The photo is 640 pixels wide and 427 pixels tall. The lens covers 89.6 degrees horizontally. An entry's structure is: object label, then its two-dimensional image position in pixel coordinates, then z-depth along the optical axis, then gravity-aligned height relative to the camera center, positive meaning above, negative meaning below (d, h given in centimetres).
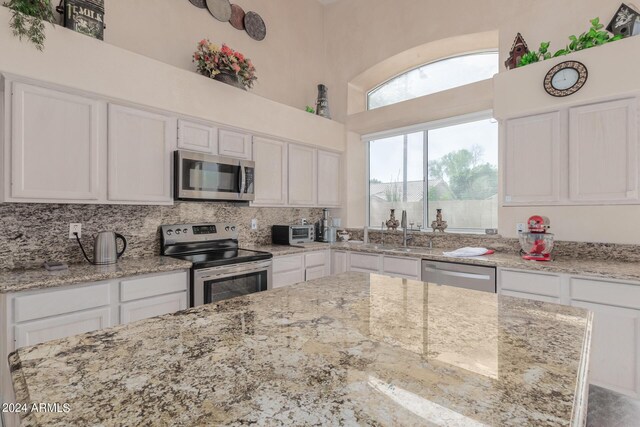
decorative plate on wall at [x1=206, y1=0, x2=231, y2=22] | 351 +226
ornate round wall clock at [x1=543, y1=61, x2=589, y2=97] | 254 +110
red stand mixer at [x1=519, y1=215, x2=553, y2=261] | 265 -22
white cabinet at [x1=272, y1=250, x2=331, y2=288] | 336 -60
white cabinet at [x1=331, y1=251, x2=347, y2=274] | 385 -58
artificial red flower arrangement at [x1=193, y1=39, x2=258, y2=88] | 303 +146
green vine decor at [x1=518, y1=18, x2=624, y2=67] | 252 +139
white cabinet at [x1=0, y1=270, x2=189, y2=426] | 179 -60
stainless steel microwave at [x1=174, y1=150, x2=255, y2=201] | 281 +34
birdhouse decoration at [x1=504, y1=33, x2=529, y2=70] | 296 +150
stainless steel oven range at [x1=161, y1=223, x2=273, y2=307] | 260 -41
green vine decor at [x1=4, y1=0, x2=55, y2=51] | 202 +123
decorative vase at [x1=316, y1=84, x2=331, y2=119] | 436 +150
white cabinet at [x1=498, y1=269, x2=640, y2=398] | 208 -72
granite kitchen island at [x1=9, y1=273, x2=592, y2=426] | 57 -35
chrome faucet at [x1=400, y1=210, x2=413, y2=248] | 378 -16
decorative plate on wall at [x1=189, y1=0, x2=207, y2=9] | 338 +222
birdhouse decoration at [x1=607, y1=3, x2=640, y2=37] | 244 +149
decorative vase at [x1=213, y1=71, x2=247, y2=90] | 312 +132
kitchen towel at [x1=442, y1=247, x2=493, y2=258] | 298 -36
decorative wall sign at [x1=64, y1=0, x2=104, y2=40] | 232 +145
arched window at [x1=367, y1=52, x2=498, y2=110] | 375 +175
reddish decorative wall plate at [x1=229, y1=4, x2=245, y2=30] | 372 +229
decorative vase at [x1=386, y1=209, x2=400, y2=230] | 397 -12
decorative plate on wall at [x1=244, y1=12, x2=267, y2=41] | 387 +229
